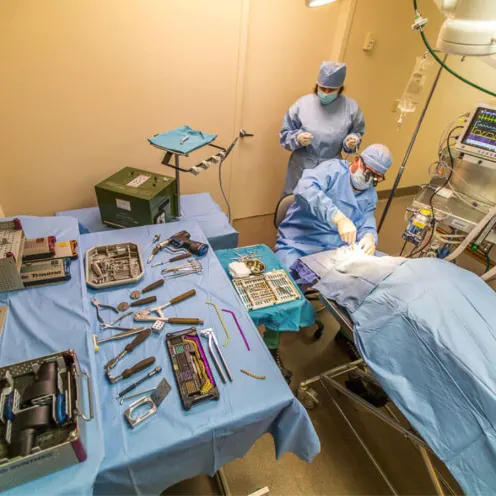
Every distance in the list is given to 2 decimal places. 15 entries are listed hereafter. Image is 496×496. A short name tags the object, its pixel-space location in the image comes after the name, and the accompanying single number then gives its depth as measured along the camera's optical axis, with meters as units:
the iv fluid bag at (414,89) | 1.84
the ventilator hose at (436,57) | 1.06
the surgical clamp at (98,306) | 1.21
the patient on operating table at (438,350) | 0.92
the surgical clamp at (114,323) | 1.14
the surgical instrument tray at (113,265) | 1.31
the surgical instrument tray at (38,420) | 0.68
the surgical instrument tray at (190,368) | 0.96
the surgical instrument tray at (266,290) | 1.40
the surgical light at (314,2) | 1.55
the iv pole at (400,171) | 1.63
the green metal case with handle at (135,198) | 1.69
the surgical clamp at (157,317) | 1.18
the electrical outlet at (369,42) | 2.59
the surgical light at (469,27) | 0.83
